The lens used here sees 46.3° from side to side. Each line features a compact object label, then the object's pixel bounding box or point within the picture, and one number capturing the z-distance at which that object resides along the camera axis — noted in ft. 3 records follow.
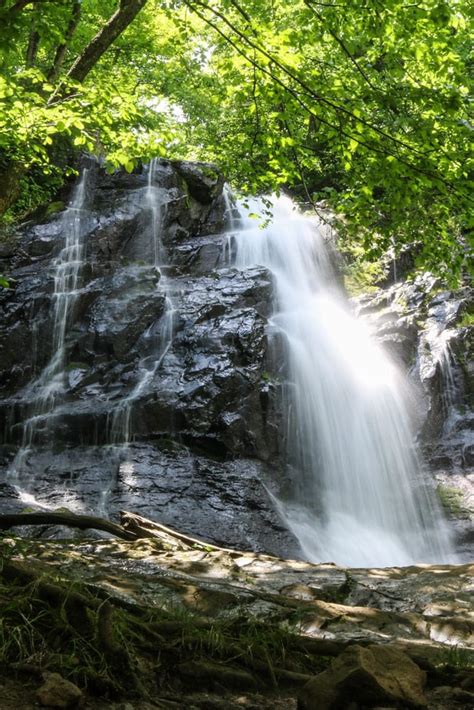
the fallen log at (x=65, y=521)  16.99
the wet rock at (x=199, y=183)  61.21
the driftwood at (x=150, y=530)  20.79
